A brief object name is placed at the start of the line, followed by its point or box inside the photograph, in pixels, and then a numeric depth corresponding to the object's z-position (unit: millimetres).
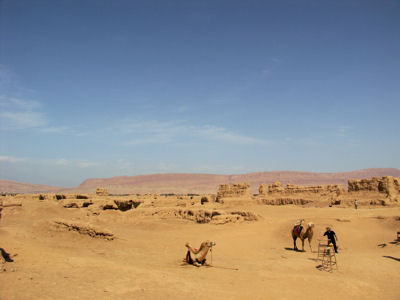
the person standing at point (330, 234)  11242
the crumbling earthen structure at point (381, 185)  29141
